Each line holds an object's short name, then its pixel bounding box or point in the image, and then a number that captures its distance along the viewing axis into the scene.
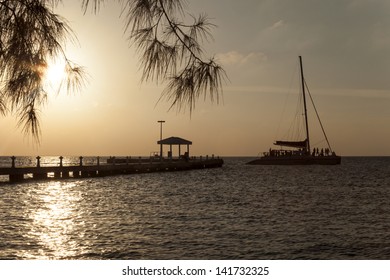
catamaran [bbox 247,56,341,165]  82.56
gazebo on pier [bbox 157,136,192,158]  64.34
